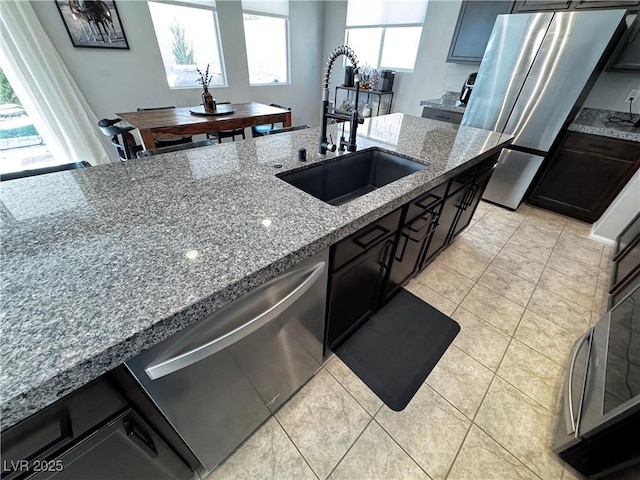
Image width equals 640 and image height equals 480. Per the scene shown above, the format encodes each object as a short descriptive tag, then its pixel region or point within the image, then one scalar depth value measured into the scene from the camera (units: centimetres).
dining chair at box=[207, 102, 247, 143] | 335
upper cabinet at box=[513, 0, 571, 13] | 233
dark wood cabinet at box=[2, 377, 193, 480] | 47
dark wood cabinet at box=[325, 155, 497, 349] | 106
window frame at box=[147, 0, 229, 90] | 332
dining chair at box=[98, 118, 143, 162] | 239
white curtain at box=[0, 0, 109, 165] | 244
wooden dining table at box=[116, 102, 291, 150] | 241
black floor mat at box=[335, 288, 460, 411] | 138
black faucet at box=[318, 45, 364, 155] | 126
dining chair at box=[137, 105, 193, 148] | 268
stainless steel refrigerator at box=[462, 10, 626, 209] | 211
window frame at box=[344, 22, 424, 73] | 376
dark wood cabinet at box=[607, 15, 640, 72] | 221
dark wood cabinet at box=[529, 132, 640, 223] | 236
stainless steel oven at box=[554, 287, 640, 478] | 90
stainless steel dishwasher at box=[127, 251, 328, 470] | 62
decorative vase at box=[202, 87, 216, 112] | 290
